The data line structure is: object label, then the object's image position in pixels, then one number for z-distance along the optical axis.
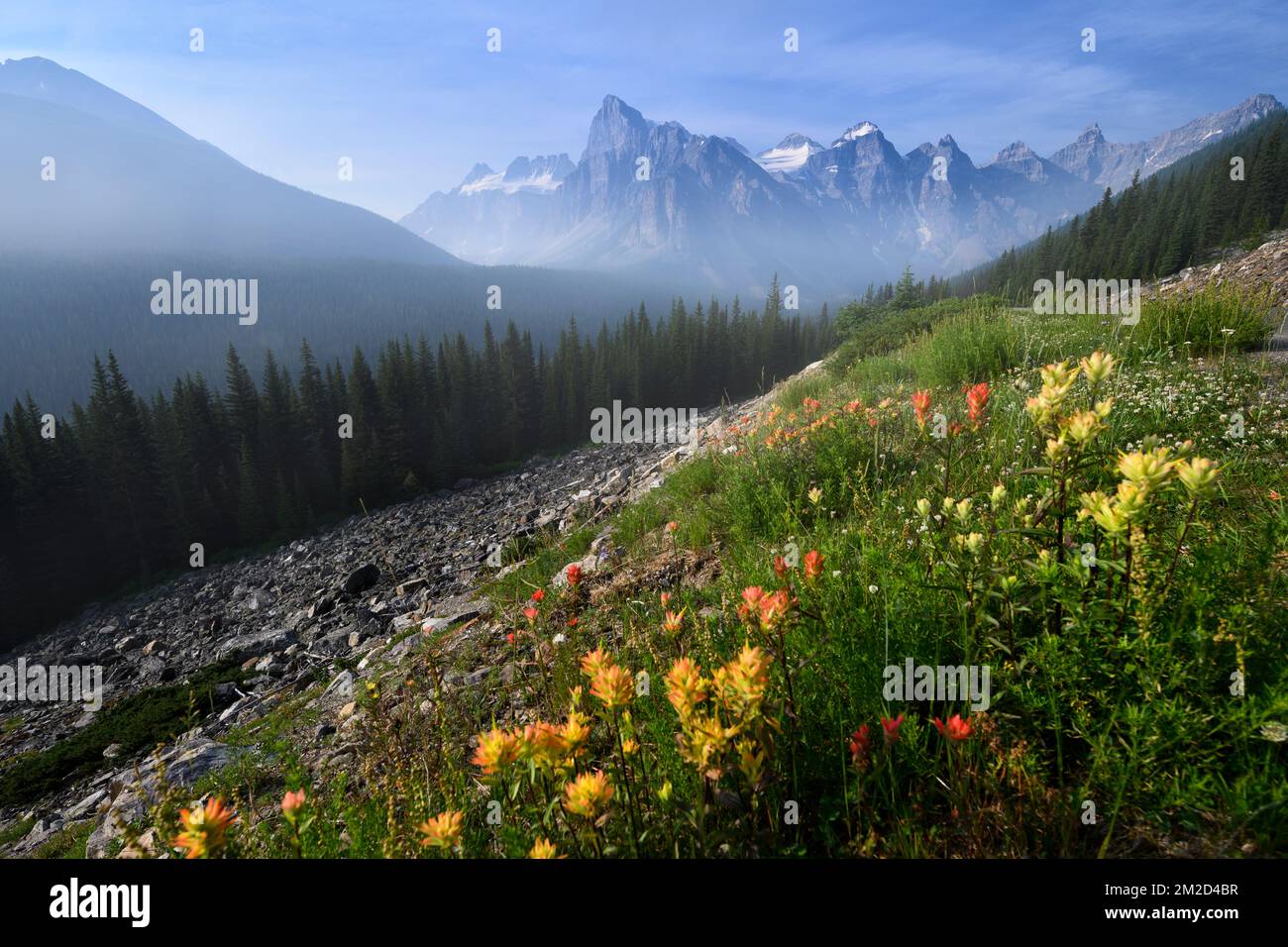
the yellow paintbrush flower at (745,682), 1.53
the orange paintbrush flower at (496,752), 1.55
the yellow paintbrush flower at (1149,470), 1.58
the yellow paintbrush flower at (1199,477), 1.58
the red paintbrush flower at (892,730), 1.63
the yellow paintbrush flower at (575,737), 1.63
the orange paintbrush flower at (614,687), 1.62
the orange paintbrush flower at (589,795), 1.50
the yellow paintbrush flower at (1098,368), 2.14
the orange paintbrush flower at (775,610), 1.85
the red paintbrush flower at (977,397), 2.47
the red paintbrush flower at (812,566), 2.16
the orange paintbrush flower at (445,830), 1.47
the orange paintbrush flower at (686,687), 1.56
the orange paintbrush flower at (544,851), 1.36
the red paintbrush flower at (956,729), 1.57
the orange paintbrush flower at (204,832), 1.35
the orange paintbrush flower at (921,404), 3.10
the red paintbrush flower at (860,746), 1.69
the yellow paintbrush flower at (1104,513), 1.63
